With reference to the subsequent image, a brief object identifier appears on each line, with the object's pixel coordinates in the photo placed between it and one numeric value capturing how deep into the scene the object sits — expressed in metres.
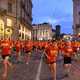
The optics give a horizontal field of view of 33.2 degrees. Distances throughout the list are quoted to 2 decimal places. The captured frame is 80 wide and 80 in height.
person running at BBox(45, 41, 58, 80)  5.85
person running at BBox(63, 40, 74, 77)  6.72
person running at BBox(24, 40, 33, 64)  10.56
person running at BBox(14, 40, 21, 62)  11.93
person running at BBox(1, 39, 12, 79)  6.52
